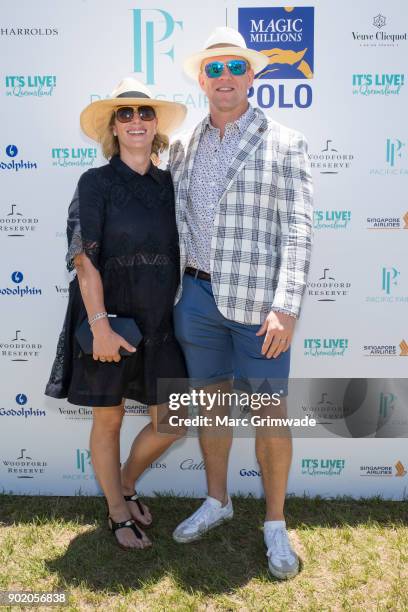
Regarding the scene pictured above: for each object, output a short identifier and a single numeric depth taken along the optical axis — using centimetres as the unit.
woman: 251
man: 251
